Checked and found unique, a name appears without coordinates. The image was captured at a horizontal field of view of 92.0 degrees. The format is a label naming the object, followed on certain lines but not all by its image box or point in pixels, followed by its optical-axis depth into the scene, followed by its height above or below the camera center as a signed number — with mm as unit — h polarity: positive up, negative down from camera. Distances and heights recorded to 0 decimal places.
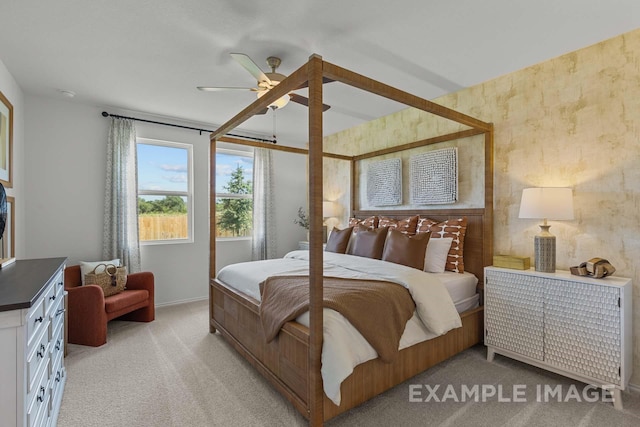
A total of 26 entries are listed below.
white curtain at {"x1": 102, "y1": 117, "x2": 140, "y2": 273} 3881 +191
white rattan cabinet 2100 -859
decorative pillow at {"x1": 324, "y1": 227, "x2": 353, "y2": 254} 3863 -368
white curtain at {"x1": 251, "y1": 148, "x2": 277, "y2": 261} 5125 +72
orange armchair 3037 -990
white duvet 1746 -681
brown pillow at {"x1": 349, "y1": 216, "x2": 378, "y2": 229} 4180 -140
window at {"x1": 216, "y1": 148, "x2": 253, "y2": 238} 5023 +317
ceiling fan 2312 +1080
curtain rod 3913 +1243
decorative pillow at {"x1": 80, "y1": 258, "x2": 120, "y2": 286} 3457 -605
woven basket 3379 -724
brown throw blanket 1946 -636
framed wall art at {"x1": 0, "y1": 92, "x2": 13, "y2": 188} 2711 +663
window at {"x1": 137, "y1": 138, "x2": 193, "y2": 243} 4289 +308
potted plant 5636 -127
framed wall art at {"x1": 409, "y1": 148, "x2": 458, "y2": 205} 3457 +406
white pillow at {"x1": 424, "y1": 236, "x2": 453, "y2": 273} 3092 -441
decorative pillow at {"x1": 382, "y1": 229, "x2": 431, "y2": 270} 2994 -375
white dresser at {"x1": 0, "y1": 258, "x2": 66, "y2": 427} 1185 -584
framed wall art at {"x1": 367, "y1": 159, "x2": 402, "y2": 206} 4062 +399
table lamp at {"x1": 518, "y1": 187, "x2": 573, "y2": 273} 2406 -2
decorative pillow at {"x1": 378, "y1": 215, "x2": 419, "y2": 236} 3658 -161
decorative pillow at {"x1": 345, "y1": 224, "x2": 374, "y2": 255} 3746 -325
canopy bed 1775 -824
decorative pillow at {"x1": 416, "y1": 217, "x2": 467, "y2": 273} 3162 -247
